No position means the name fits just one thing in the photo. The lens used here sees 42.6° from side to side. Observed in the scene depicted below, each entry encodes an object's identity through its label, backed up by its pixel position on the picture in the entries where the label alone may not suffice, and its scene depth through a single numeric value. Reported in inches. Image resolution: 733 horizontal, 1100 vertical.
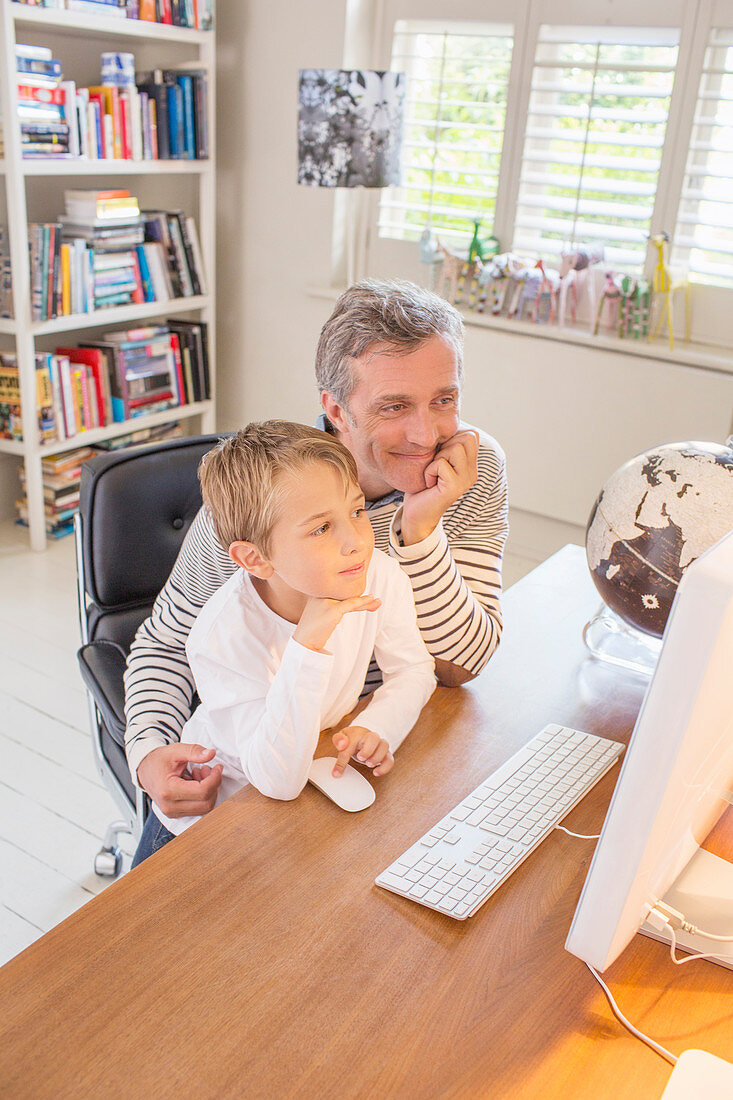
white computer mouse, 39.4
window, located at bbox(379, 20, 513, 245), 132.3
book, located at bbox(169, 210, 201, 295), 143.9
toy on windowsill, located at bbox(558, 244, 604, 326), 126.3
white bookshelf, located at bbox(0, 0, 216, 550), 116.1
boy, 38.4
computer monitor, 21.4
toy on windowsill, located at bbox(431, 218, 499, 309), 135.1
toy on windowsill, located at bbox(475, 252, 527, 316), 132.7
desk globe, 45.7
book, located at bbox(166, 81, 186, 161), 135.3
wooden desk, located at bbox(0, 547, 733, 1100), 27.9
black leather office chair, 57.6
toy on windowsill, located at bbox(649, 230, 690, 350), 121.5
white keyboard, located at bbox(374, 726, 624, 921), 34.9
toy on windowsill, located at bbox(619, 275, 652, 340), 124.5
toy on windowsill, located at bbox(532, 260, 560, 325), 130.0
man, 49.0
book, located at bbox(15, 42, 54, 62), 112.5
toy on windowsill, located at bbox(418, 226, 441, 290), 138.4
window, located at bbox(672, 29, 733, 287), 114.8
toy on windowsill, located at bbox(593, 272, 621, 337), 126.4
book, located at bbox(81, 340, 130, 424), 137.8
